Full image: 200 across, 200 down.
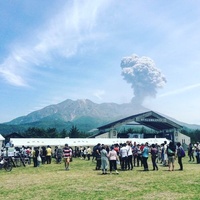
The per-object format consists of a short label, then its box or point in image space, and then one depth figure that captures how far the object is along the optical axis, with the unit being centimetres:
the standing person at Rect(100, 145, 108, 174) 1754
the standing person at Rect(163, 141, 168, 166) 2182
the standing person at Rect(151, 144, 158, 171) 1894
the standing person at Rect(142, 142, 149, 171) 1850
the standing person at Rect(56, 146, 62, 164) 2825
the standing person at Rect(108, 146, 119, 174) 1773
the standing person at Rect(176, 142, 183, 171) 1850
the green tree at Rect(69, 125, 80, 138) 9055
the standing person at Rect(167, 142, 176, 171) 1816
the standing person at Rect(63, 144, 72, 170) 2028
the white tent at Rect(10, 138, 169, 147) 4168
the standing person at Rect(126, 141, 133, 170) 1902
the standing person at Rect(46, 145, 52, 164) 2773
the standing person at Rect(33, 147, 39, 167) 2472
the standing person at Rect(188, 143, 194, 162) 2802
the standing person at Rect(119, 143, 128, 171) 1894
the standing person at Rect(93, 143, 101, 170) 2030
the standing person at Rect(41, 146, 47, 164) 2817
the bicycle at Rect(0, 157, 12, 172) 2077
